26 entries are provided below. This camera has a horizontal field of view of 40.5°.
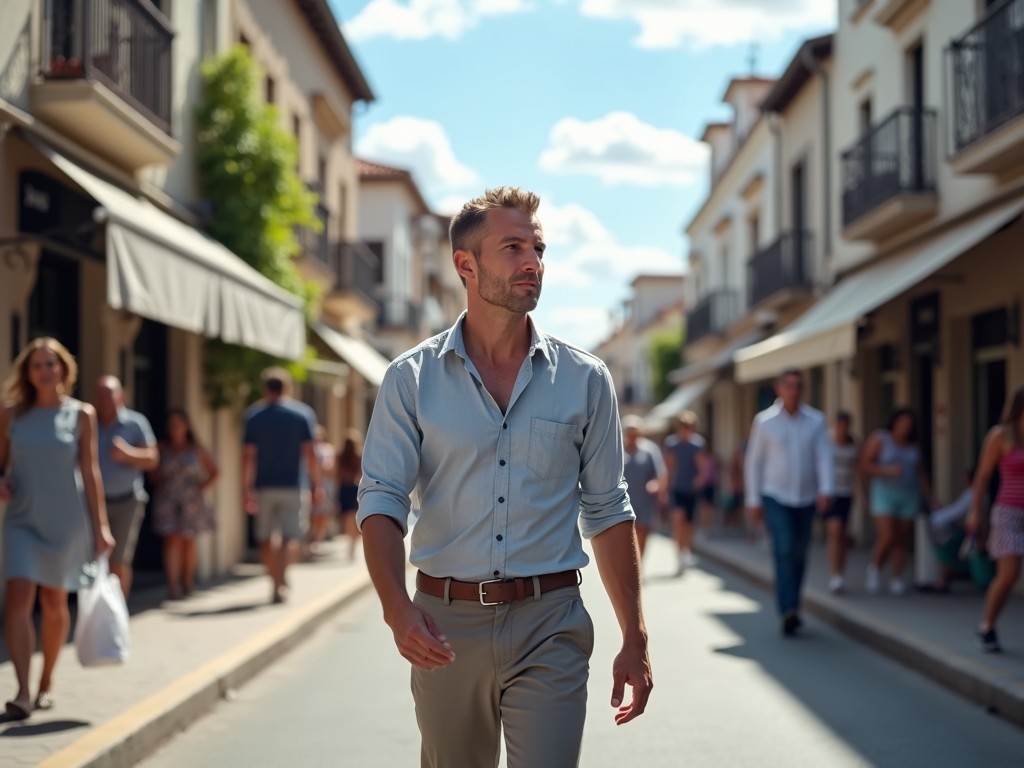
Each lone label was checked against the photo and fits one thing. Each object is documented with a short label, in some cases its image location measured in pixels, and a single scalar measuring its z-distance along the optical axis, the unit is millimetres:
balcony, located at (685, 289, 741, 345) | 34438
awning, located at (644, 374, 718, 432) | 33844
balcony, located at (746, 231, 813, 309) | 24594
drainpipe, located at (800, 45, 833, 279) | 23375
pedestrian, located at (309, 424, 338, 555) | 19203
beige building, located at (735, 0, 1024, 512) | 13805
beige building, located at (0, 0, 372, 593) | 10297
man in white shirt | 10602
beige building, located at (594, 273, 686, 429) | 71375
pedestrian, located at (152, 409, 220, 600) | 12477
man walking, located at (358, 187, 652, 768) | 3395
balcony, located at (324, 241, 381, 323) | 25312
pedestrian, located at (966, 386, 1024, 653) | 8703
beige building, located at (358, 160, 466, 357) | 43344
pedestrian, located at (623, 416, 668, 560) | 15133
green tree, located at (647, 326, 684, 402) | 58438
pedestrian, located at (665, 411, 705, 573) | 17656
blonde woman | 6719
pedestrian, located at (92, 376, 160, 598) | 9992
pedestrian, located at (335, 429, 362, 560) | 18406
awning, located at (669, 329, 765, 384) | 28991
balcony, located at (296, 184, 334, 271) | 21323
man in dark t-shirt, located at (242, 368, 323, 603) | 12242
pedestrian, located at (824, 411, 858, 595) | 13297
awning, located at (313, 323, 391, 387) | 21828
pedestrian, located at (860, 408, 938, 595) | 13547
